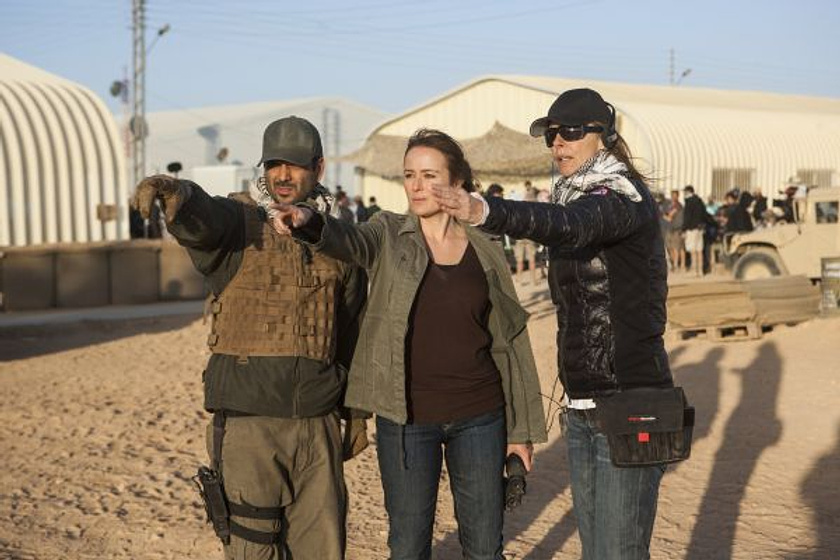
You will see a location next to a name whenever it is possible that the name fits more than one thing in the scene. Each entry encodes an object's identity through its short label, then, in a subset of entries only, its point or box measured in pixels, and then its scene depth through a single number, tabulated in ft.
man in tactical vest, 11.71
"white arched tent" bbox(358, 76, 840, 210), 100.01
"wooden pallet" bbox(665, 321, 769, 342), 42.73
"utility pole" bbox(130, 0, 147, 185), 99.40
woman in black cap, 10.11
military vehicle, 52.54
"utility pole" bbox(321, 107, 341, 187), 175.33
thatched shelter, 92.99
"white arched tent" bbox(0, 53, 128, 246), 57.00
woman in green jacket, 11.50
